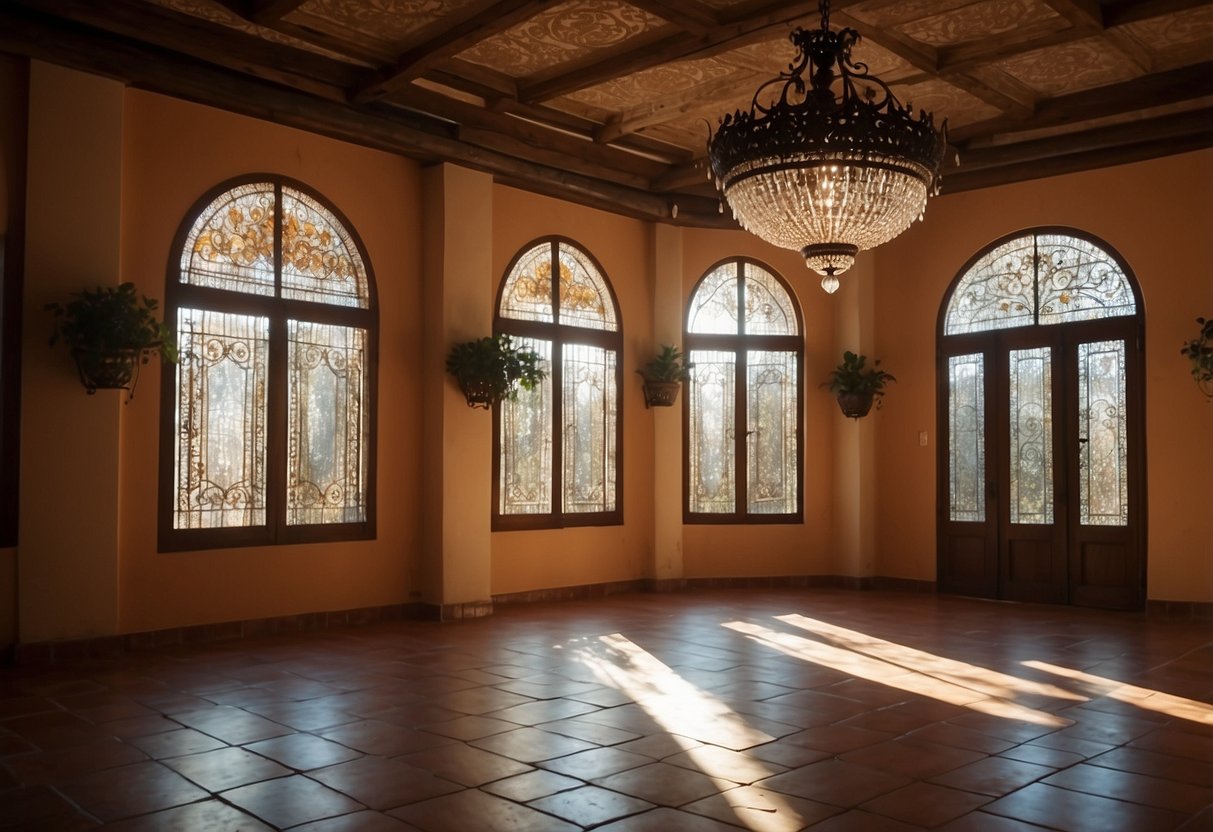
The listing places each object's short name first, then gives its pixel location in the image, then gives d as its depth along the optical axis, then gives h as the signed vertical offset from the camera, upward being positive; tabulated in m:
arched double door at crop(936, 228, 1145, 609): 7.84 +0.16
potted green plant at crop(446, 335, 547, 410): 7.38 +0.56
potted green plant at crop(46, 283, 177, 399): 5.59 +0.62
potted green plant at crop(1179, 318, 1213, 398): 7.16 +0.64
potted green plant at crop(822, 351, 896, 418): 9.02 +0.54
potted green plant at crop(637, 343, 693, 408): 8.91 +0.60
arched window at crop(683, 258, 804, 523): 9.32 +0.39
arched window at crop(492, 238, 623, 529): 8.23 +0.36
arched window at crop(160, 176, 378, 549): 6.39 +0.47
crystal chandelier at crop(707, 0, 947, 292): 4.48 +1.23
